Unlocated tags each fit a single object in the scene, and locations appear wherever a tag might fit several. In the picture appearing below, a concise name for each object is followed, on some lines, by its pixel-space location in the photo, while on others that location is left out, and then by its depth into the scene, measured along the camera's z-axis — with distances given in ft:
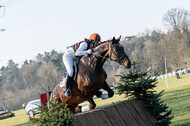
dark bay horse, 37.30
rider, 40.60
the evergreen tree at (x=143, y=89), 41.74
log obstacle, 33.75
